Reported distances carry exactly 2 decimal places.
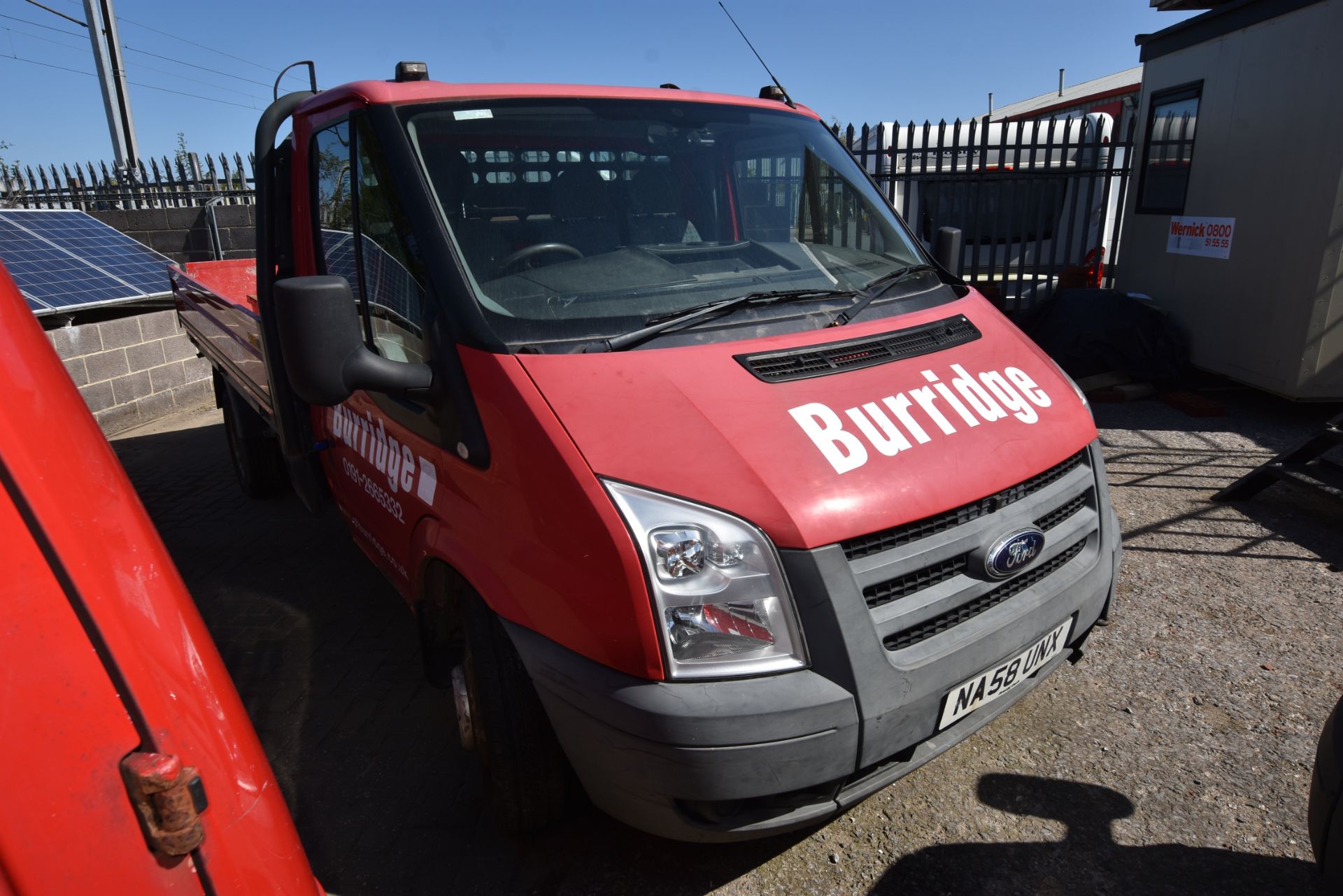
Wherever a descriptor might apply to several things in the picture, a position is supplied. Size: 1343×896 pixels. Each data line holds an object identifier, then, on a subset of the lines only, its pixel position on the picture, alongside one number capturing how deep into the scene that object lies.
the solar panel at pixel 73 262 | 7.27
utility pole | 14.44
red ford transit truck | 1.87
